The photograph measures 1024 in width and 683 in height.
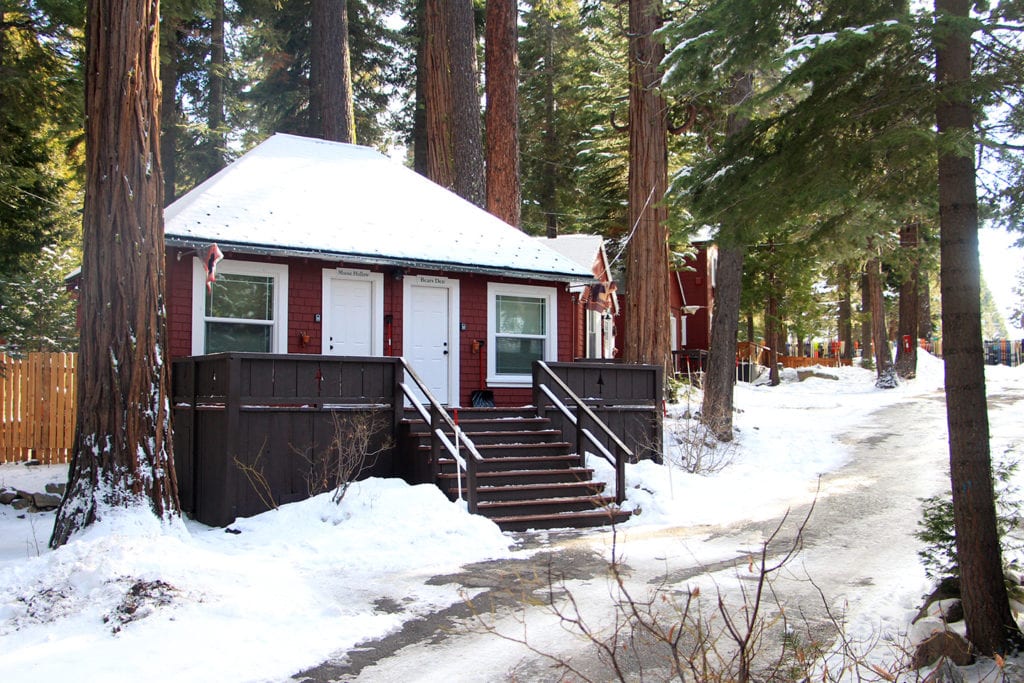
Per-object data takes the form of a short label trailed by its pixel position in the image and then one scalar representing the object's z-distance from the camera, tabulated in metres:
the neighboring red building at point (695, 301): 38.56
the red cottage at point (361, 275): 13.05
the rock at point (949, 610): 6.18
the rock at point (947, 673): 4.75
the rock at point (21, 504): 12.48
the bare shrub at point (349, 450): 10.95
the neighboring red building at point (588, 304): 21.72
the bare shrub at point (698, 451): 14.18
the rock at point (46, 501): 12.54
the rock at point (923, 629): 5.94
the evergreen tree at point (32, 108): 13.16
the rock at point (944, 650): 5.57
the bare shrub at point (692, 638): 5.64
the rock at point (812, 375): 34.38
